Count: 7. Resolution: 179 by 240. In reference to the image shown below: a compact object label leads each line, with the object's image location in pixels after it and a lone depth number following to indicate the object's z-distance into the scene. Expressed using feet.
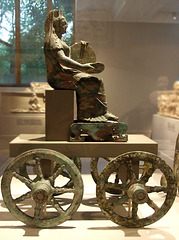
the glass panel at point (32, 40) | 15.16
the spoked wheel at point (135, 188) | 8.73
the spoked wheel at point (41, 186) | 8.82
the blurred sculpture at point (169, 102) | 16.64
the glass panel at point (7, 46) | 15.48
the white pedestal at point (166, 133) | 16.55
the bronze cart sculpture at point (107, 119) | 8.86
